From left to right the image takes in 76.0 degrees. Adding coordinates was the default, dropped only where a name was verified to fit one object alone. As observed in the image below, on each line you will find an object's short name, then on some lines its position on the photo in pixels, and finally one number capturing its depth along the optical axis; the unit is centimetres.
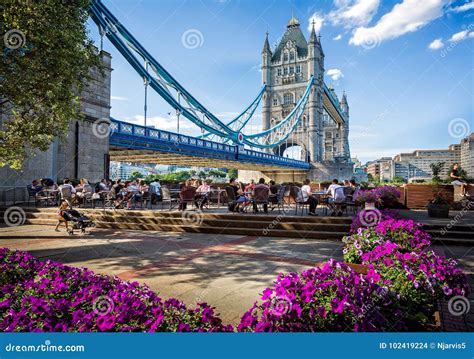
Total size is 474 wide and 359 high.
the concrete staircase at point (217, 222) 727
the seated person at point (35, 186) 1140
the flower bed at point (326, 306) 190
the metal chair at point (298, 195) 886
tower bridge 1528
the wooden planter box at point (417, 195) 1149
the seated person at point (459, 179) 1010
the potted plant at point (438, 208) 833
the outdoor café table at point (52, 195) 1152
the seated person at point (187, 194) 953
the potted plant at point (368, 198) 711
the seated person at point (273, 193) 993
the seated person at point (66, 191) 898
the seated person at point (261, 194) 912
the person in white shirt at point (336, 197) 825
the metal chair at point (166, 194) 1033
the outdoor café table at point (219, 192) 1123
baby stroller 753
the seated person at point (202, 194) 1053
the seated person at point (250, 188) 1138
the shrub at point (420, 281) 257
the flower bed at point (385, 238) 385
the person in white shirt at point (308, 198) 870
